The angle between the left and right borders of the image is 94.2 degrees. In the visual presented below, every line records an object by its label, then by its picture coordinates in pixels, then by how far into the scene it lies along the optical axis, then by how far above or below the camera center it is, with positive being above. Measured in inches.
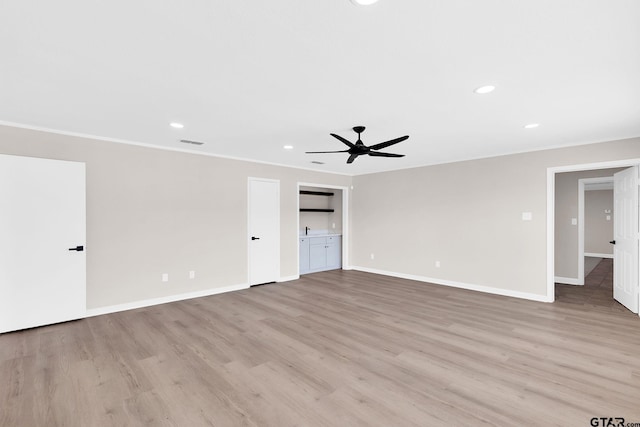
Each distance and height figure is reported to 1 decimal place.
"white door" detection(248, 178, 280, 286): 230.5 -14.3
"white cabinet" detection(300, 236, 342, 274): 280.2 -39.9
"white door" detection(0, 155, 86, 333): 136.9 -13.4
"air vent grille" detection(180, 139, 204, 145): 172.6 +42.4
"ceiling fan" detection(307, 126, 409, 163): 136.5 +30.7
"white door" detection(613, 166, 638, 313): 163.6 -15.6
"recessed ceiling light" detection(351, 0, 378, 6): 59.5 +42.4
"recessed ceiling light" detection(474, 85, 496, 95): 100.4 +42.3
